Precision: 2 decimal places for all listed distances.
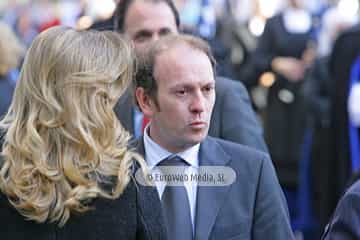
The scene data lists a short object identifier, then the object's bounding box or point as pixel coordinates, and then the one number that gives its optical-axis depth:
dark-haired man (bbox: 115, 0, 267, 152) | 10.41
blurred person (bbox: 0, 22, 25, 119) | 14.99
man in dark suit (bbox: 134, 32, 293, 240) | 8.48
